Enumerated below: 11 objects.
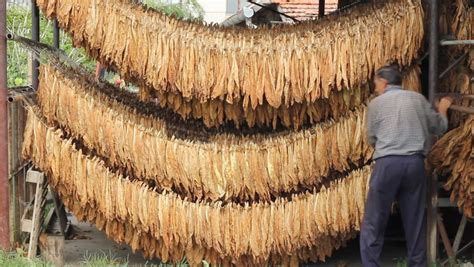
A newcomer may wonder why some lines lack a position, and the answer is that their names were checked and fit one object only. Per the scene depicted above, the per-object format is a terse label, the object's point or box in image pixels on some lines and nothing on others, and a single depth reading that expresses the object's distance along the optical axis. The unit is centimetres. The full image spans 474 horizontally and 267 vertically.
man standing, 727
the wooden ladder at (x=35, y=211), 860
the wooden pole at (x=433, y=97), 798
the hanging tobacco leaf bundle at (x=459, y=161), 766
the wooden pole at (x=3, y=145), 839
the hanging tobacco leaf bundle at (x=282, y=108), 833
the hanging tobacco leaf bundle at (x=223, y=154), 823
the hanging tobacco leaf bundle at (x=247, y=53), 811
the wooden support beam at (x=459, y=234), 827
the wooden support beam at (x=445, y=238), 814
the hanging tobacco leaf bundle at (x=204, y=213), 814
